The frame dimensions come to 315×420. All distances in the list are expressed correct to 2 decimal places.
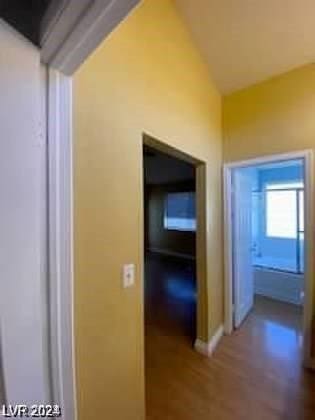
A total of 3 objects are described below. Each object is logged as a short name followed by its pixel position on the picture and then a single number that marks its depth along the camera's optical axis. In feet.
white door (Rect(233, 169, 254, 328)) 10.59
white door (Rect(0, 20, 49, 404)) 1.89
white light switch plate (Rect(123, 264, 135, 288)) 4.93
